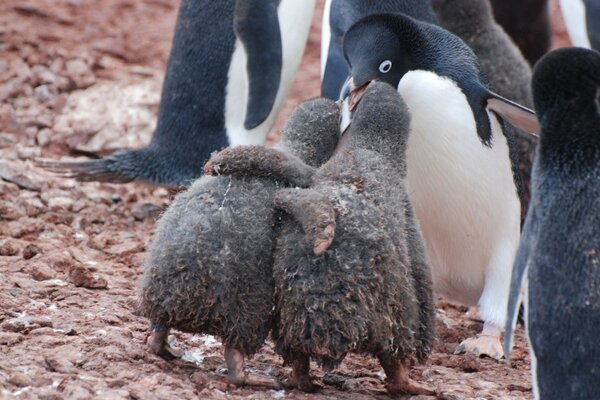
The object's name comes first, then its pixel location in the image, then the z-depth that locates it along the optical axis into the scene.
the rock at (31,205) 10.81
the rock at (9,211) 10.50
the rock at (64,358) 6.59
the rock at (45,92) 13.54
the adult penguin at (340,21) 9.91
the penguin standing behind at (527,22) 14.76
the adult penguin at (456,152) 8.72
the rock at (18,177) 11.24
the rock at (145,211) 11.56
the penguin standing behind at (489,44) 11.66
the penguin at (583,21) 11.68
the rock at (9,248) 9.20
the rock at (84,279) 8.52
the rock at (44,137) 12.71
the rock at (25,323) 7.30
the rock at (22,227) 10.07
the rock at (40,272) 8.52
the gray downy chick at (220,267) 6.54
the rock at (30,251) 9.11
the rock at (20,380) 6.23
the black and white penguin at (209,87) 11.08
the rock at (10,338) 7.01
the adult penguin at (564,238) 5.94
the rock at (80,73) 13.83
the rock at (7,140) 12.48
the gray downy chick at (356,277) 6.43
